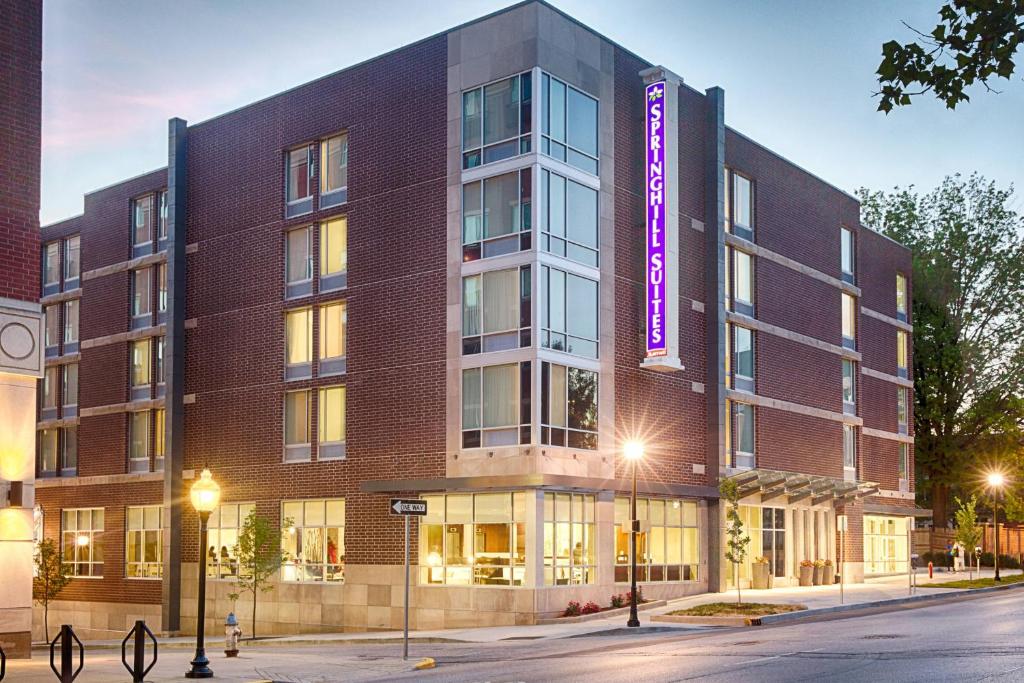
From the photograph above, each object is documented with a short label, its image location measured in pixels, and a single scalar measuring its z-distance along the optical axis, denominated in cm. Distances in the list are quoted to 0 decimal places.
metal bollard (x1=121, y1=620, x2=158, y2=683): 1906
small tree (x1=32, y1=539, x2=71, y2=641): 5097
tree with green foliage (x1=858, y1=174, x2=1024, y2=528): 7212
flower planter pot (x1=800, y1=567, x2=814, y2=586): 5231
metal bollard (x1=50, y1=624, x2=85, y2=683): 1781
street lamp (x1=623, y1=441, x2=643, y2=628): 3472
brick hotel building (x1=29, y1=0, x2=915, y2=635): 3962
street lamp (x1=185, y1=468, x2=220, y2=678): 2288
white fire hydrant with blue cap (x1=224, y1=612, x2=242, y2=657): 2844
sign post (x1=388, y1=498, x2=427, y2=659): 2523
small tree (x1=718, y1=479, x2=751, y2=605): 3951
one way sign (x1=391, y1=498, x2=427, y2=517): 2523
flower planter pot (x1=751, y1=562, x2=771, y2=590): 4944
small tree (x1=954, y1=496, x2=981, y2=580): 5812
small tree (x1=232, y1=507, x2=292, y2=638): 4309
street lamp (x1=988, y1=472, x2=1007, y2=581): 5520
